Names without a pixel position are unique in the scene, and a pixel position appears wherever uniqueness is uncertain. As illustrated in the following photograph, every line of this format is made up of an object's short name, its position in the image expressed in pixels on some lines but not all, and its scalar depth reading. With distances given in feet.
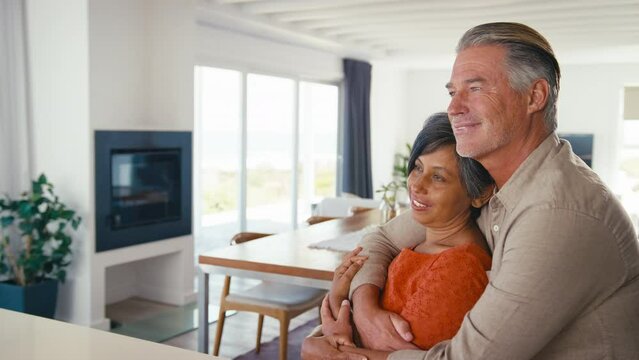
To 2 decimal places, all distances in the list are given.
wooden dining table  8.30
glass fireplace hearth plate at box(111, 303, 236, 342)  14.33
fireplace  14.38
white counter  3.84
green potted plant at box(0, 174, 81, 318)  13.26
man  3.69
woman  4.38
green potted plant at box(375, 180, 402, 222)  11.88
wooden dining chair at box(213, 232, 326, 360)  10.44
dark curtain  28.45
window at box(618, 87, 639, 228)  31.07
